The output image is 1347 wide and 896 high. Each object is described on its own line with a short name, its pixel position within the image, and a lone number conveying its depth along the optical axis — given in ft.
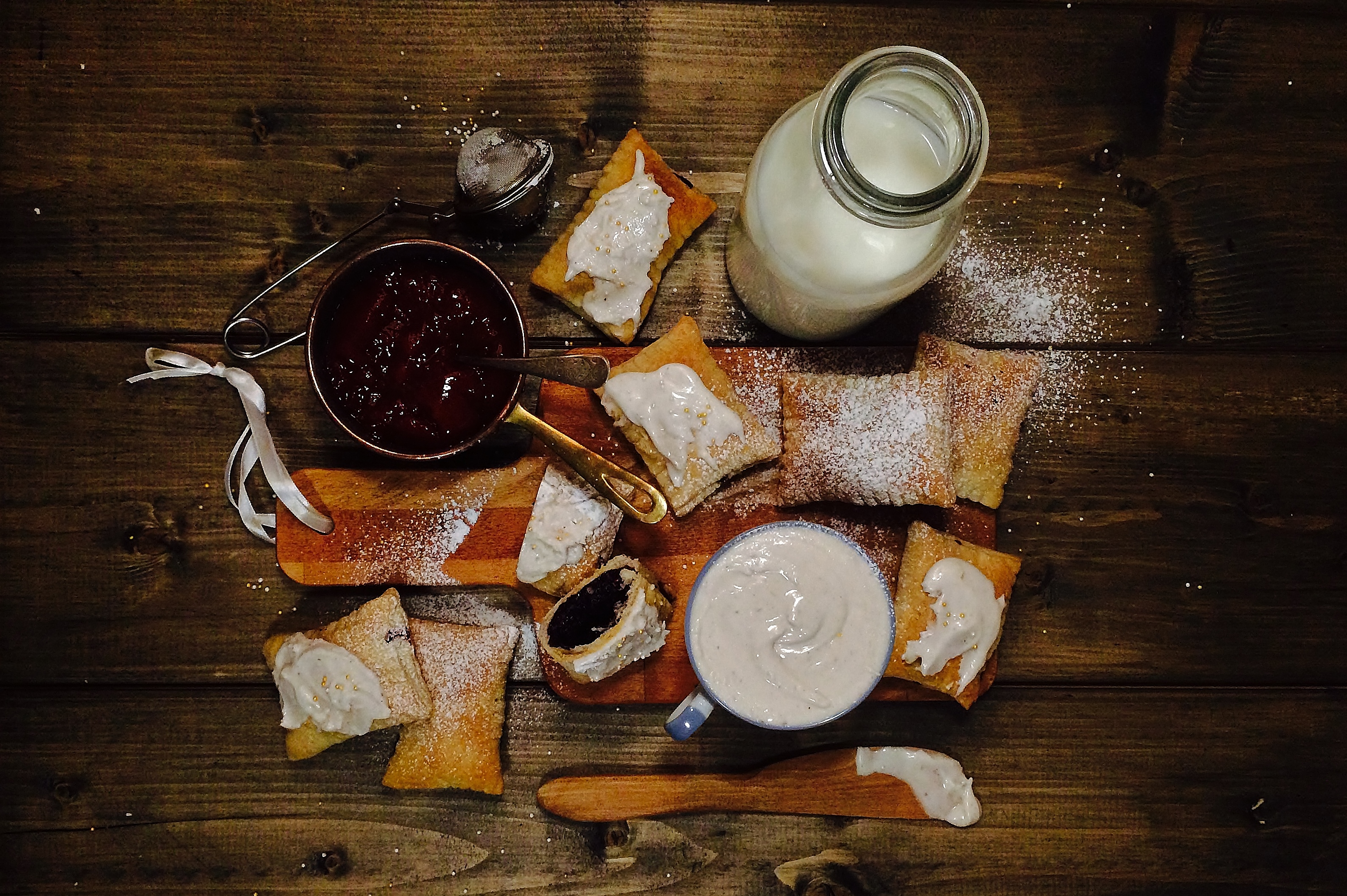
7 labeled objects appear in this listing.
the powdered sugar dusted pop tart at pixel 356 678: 1.44
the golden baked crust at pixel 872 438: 1.42
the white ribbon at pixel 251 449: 1.44
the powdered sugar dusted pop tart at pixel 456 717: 1.47
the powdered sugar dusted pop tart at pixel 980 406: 1.47
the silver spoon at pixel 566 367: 1.32
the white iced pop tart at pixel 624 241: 1.45
